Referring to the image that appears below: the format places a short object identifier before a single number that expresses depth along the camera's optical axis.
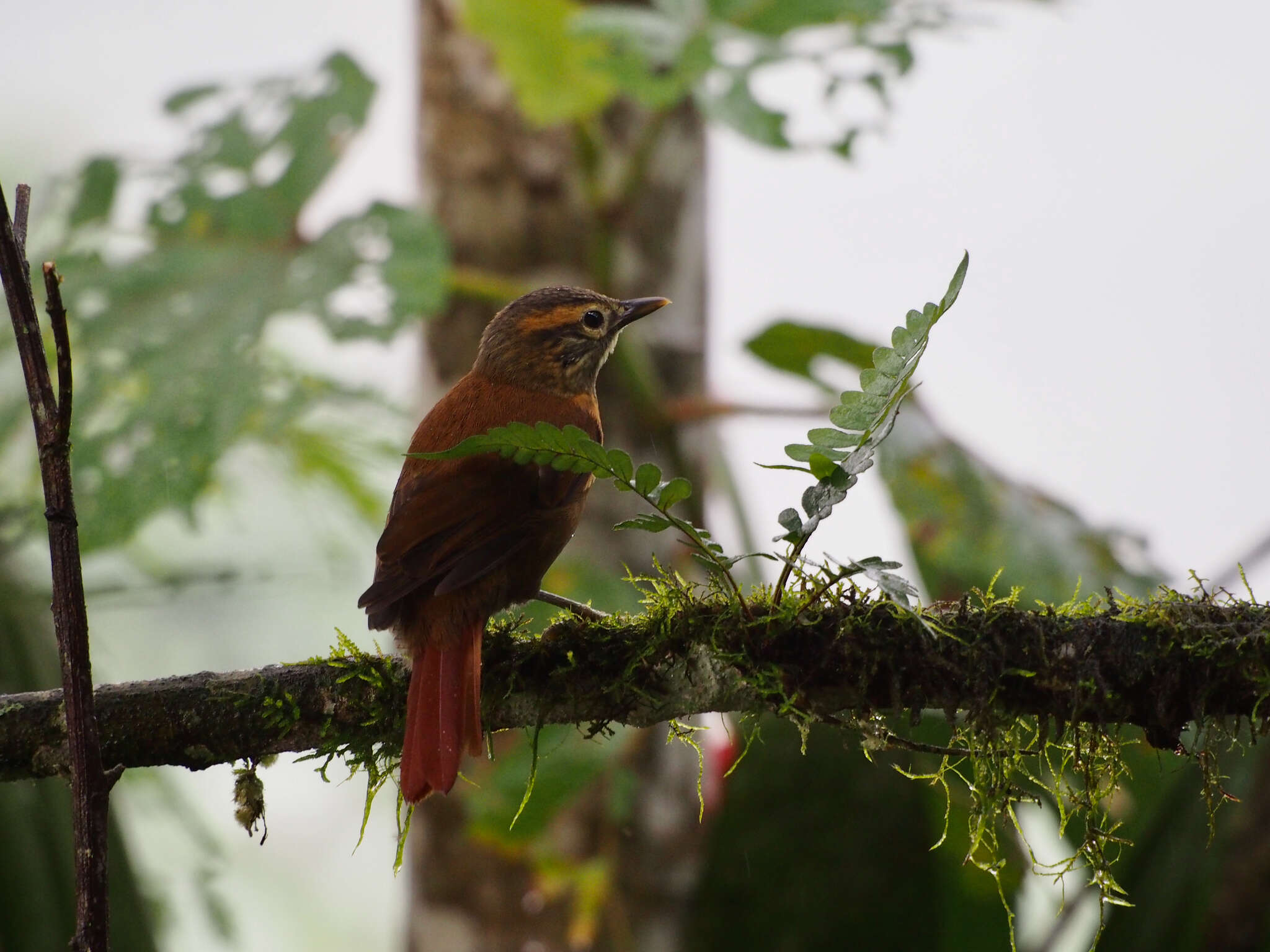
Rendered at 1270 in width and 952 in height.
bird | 4.13
